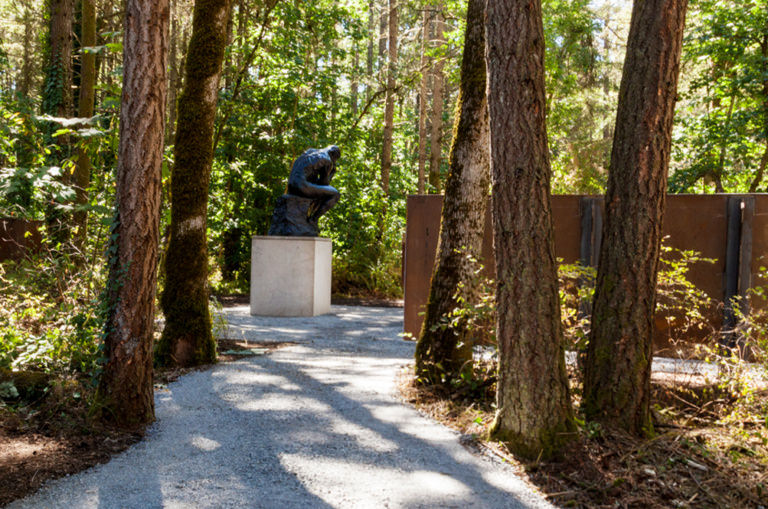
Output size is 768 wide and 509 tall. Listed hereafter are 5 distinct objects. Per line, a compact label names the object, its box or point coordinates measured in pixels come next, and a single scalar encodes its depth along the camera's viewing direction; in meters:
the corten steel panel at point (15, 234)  15.23
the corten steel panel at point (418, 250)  8.73
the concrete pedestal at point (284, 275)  12.16
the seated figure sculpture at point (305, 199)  12.59
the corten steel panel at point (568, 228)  8.67
